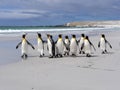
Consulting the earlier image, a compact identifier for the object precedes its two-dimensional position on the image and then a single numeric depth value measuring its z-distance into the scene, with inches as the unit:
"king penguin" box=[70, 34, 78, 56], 389.6
